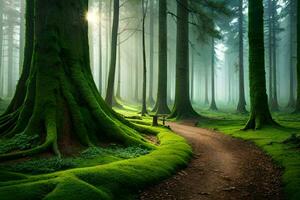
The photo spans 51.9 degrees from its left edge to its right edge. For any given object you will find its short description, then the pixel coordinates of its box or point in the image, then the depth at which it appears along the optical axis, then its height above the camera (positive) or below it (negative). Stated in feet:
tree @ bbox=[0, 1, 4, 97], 143.09 +39.36
